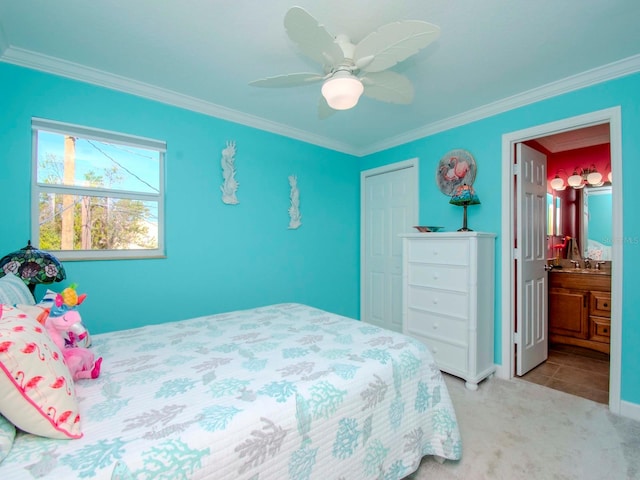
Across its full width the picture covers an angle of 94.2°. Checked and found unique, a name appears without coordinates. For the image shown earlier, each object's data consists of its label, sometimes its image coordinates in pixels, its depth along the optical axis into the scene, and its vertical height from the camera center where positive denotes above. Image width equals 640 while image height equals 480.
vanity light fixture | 3.37 +0.72
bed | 0.79 -0.55
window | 2.10 +0.36
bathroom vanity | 3.08 -0.75
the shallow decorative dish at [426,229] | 2.83 +0.11
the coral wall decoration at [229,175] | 2.78 +0.62
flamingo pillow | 0.76 -0.39
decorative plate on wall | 2.83 +0.69
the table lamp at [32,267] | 1.60 -0.14
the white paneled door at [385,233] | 3.46 +0.09
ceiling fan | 1.23 +0.88
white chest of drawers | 2.42 -0.51
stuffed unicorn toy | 1.12 -0.38
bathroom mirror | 3.27 +0.20
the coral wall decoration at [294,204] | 3.27 +0.40
